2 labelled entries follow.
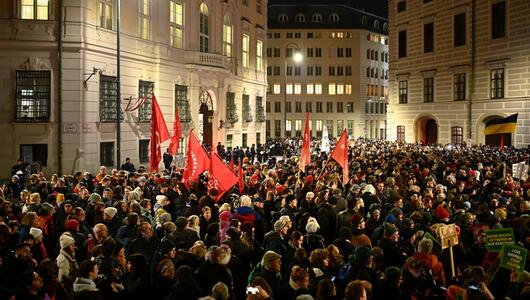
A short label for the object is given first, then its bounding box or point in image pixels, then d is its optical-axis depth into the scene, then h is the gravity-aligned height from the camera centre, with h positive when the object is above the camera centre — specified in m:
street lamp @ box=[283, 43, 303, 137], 97.43 +15.65
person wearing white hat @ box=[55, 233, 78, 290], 8.25 -1.73
